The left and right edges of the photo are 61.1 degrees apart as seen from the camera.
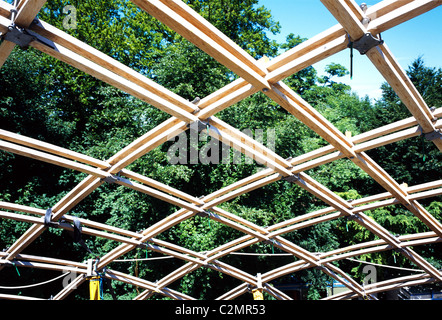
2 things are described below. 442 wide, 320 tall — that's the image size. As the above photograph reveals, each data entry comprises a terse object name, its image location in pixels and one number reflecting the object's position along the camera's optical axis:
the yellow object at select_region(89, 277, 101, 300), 9.45
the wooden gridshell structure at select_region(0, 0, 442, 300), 4.03
